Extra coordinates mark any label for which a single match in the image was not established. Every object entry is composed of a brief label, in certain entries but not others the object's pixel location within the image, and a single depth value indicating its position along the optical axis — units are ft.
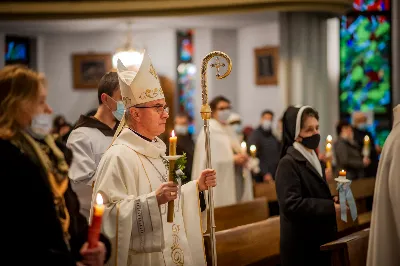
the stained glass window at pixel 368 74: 45.52
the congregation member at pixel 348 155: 32.65
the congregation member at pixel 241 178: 27.91
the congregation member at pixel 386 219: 12.57
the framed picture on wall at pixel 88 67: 50.65
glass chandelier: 41.69
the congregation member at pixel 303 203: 14.55
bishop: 10.78
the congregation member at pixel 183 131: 32.28
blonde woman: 7.64
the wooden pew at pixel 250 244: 15.44
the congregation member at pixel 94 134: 13.84
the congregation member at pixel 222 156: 26.89
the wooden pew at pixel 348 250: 13.85
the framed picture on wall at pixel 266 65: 46.70
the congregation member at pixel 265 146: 33.04
